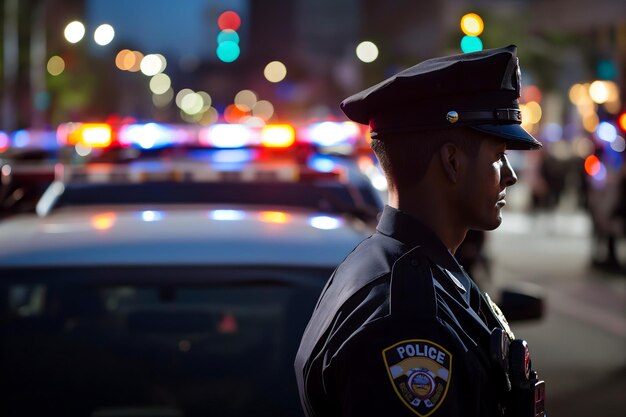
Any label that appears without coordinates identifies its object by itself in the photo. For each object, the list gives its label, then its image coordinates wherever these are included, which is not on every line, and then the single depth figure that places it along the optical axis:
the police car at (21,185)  7.58
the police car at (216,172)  6.77
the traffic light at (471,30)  25.30
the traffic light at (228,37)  28.23
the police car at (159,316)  4.16
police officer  2.49
